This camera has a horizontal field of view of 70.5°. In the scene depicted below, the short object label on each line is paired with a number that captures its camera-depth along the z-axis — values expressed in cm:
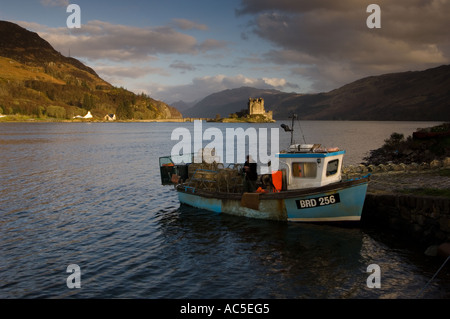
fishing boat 1677
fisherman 2015
